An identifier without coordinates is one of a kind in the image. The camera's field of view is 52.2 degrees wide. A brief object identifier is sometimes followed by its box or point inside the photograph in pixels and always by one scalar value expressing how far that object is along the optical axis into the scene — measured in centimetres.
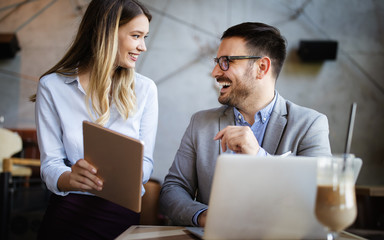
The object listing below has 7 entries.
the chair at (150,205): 178
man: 158
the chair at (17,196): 279
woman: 148
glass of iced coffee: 77
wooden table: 101
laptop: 79
